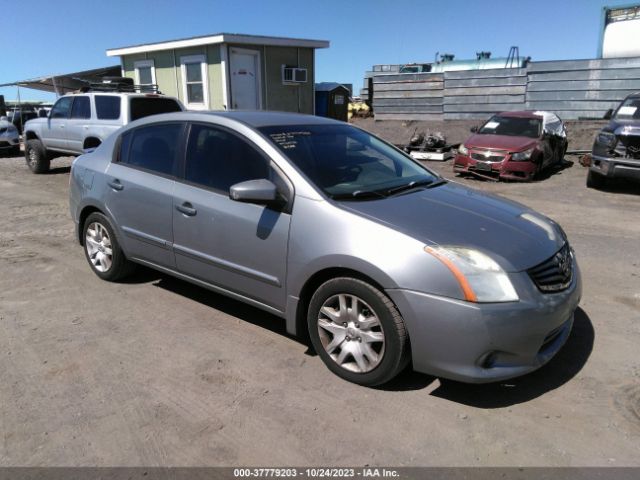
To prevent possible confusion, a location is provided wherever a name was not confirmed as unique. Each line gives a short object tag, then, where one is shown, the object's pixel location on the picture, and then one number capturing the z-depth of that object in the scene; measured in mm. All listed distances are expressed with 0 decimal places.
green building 15719
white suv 10164
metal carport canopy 21062
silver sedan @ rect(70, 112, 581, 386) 2775
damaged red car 10805
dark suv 8953
